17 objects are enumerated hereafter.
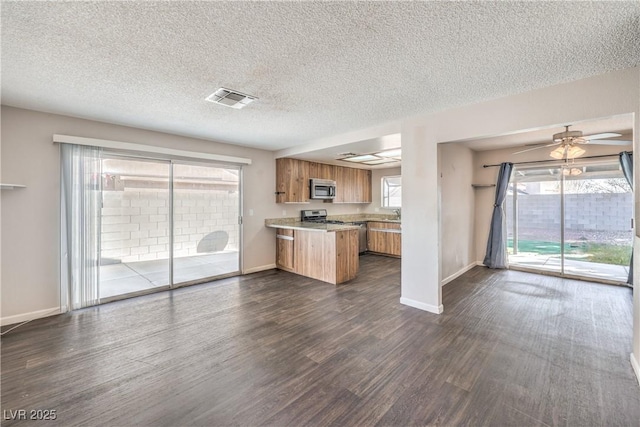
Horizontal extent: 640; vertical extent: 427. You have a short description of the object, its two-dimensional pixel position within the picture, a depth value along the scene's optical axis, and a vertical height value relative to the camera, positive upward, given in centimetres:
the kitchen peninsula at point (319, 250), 451 -73
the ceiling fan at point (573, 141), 296 +80
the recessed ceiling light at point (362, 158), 551 +115
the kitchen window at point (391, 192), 741 +54
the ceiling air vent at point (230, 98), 259 +117
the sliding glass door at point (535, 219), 490 -17
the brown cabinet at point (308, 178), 561 +76
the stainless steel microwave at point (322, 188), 600 +53
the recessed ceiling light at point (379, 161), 600 +117
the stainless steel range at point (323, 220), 628 -21
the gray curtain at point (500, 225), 523 -30
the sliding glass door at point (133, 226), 373 -21
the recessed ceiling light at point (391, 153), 499 +114
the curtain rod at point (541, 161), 431 +91
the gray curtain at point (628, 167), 401 +66
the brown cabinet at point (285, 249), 530 -80
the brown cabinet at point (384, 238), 656 -70
